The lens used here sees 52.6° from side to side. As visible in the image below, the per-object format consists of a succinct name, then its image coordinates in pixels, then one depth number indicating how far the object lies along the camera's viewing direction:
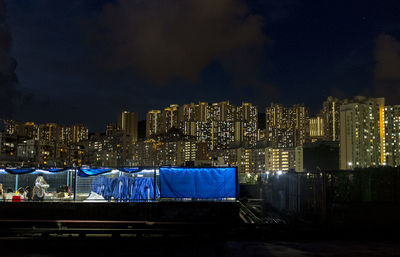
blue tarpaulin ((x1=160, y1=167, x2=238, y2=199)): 19.86
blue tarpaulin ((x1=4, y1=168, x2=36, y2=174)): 21.52
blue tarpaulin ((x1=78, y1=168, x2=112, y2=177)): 21.05
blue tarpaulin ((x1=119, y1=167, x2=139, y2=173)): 20.88
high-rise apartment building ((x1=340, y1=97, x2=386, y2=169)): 166.88
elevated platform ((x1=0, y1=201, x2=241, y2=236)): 17.83
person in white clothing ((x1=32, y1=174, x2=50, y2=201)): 21.55
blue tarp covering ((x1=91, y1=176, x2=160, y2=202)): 20.62
